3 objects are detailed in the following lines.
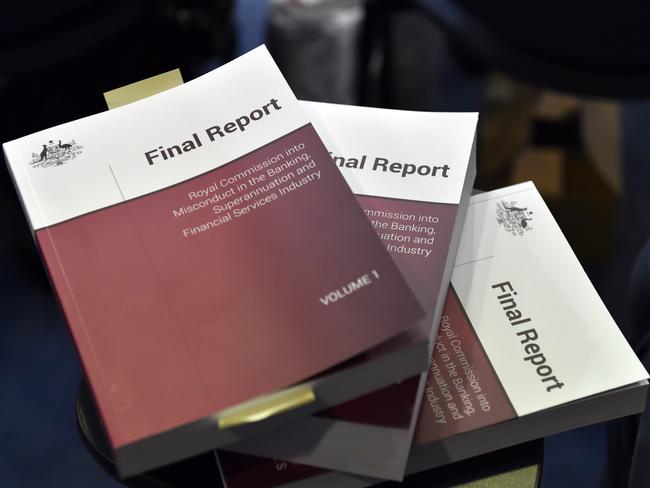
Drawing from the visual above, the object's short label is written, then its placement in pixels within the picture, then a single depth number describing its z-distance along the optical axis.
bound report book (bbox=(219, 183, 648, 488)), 0.61
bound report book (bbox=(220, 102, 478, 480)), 0.57
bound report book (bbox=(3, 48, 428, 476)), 0.53
